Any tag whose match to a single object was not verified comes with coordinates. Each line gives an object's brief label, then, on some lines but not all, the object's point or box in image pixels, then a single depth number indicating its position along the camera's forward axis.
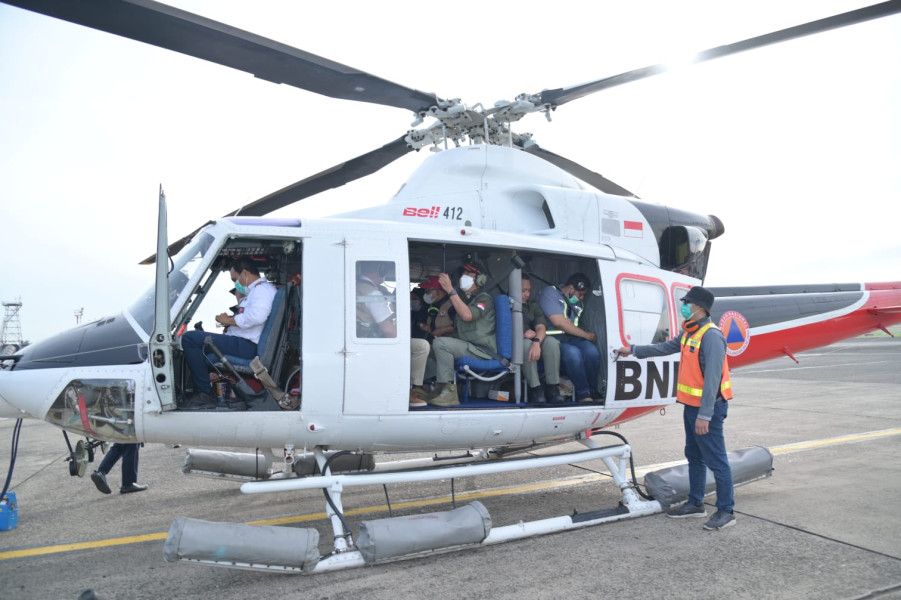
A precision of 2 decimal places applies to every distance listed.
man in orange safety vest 4.85
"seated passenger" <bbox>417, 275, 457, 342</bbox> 5.42
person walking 6.33
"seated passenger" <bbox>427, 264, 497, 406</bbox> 4.99
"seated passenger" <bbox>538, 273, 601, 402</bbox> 5.51
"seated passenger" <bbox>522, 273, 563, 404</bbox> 5.30
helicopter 4.20
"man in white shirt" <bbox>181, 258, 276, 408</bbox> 4.38
